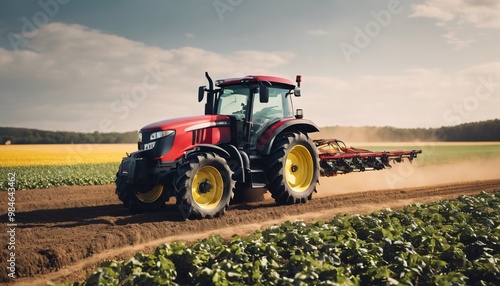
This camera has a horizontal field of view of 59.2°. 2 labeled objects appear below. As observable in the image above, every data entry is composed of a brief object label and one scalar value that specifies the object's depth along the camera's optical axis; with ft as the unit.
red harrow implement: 38.01
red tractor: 28.84
